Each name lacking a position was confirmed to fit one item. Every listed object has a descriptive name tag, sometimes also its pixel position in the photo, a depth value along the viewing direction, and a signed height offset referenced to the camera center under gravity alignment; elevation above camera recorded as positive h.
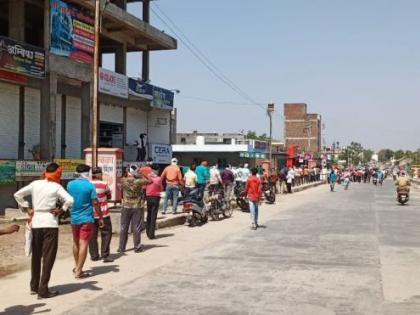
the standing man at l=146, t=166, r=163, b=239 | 13.53 -1.14
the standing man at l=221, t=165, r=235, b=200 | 22.27 -0.99
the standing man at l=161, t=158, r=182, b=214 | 17.17 -0.81
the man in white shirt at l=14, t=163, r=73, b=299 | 7.59 -0.92
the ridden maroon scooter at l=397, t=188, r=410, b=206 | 26.98 -1.82
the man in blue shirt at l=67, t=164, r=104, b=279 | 8.91 -0.96
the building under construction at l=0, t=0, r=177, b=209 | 23.38 +3.31
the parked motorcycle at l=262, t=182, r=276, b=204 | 26.67 -1.78
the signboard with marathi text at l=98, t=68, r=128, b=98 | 28.00 +3.58
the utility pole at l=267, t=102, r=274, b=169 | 47.06 +3.64
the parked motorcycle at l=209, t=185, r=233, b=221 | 18.64 -1.70
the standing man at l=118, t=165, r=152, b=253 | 11.49 -1.08
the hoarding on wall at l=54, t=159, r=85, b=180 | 21.64 -0.54
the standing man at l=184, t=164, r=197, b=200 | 17.80 -0.85
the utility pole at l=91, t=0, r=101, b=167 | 16.47 +1.98
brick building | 119.06 +6.22
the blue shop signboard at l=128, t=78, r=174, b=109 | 32.03 +3.68
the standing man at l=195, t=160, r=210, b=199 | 19.54 -0.72
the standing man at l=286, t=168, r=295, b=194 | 36.22 -1.50
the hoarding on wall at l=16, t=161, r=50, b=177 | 20.41 -0.56
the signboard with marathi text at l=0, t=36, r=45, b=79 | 20.58 +3.58
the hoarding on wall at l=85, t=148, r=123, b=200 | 16.94 -0.35
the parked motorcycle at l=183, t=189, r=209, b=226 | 16.89 -1.64
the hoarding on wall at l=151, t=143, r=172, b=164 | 36.31 +0.07
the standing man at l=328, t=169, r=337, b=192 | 42.47 -1.74
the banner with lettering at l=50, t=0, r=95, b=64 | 24.42 +5.39
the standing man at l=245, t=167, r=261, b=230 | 16.20 -1.11
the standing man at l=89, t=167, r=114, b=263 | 10.49 -1.38
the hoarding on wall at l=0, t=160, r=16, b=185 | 19.70 -0.68
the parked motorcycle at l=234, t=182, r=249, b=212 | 22.22 -1.84
